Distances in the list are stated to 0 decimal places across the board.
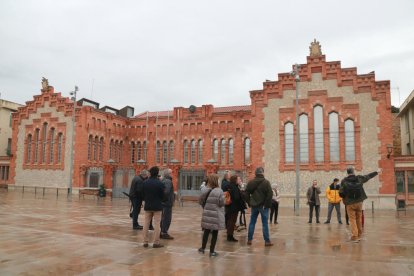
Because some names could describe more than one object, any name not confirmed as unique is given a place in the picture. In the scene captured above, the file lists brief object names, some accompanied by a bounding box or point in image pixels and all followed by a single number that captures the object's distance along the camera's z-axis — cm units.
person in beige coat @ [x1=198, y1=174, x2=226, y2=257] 802
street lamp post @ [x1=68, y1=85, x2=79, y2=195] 2870
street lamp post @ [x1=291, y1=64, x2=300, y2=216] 1911
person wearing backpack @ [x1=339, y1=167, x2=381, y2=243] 1012
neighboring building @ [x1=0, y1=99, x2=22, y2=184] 4691
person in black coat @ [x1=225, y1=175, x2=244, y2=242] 1027
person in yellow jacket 1490
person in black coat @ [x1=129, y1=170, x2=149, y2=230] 1215
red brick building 2634
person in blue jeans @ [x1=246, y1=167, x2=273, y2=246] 938
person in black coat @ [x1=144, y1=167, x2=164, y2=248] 900
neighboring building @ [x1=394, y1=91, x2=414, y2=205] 2558
